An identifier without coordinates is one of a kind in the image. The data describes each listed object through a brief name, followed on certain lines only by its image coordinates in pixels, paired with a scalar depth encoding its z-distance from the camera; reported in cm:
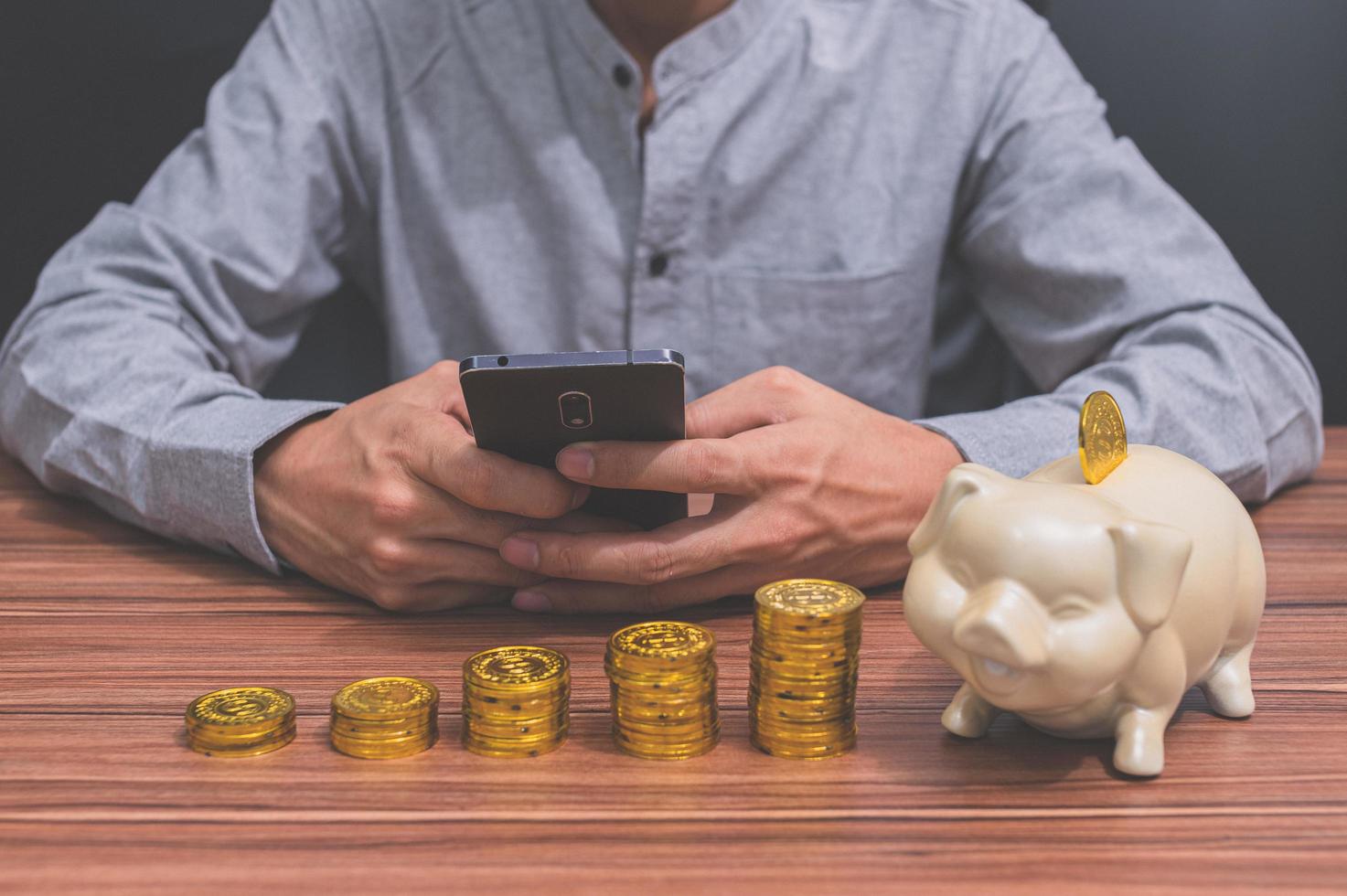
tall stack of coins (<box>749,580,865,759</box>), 61
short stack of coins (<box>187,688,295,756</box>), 63
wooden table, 52
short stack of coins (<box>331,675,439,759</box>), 63
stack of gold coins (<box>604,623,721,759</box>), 62
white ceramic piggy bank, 54
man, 118
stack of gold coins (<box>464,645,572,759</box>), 63
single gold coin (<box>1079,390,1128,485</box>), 62
